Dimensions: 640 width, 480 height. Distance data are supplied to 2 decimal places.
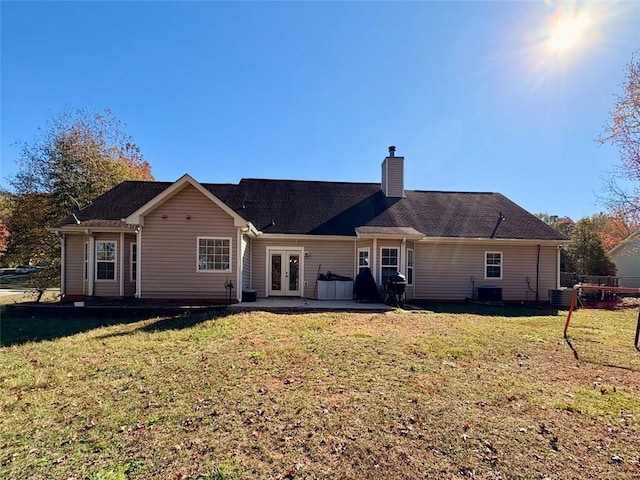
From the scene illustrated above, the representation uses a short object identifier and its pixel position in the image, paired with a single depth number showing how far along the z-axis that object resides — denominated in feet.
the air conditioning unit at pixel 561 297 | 49.26
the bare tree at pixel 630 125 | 50.39
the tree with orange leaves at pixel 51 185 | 68.90
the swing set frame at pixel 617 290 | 26.61
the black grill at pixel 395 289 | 43.78
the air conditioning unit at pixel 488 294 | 49.56
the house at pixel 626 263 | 85.91
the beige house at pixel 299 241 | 40.83
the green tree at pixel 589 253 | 81.51
